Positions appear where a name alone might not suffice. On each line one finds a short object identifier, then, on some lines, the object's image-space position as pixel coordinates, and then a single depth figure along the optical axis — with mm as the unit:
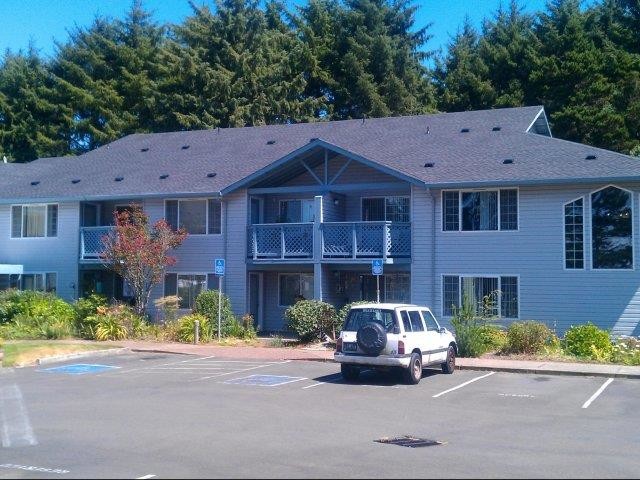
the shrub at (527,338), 22766
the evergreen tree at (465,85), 46719
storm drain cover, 11195
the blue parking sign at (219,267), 25594
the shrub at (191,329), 26980
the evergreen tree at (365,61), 49281
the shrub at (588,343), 22203
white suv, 17328
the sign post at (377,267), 24067
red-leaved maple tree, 28219
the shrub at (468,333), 22344
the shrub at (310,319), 25828
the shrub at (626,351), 21328
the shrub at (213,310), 27734
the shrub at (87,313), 28391
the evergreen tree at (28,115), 54438
